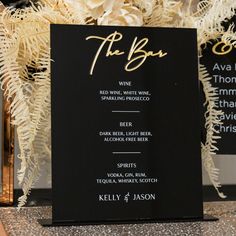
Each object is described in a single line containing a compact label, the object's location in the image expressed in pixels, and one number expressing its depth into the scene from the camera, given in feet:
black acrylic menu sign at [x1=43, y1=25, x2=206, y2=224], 3.24
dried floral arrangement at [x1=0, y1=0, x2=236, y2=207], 3.44
